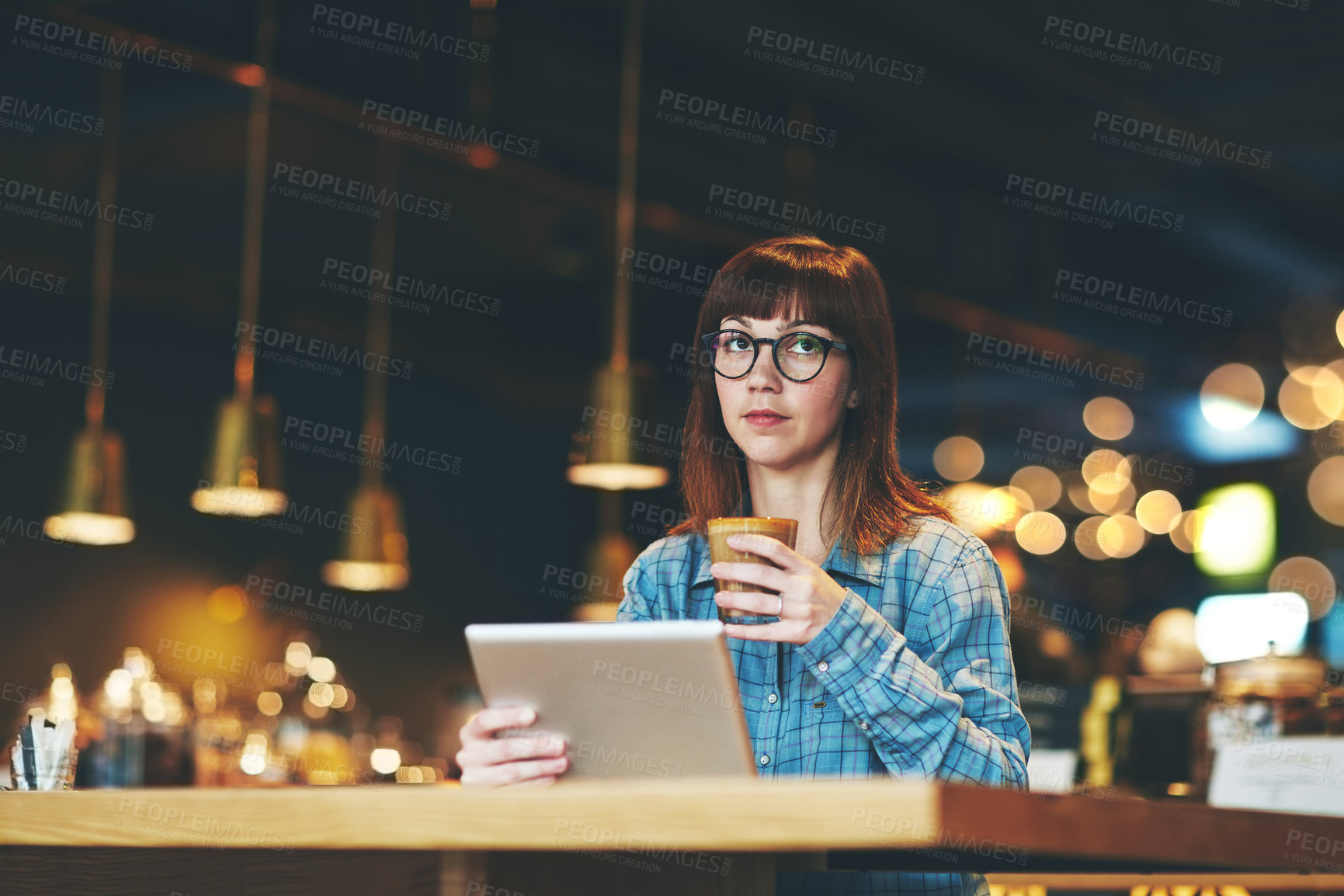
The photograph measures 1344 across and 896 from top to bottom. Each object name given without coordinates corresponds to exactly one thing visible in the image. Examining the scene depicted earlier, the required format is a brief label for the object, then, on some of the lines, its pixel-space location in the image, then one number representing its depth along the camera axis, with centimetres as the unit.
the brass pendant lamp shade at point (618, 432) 488
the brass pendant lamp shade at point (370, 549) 618
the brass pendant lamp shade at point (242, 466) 491
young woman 170
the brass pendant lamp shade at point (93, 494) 516
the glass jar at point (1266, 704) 379
